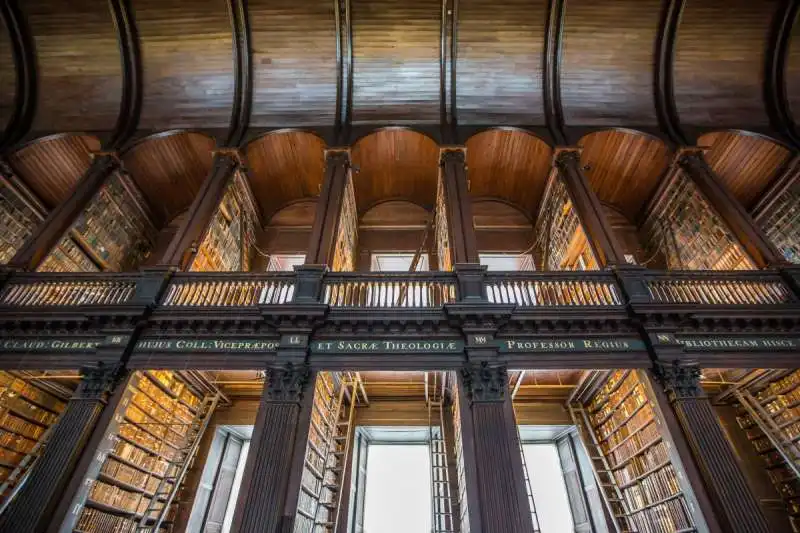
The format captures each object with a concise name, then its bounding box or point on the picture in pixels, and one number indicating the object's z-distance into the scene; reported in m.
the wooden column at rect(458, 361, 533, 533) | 5.08
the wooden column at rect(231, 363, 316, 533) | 5.12
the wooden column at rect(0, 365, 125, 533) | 5.04
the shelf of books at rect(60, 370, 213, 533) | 5.78
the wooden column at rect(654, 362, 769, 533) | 4.97
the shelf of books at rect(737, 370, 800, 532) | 6.72
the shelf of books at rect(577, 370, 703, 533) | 5.69
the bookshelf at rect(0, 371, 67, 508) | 6.46
